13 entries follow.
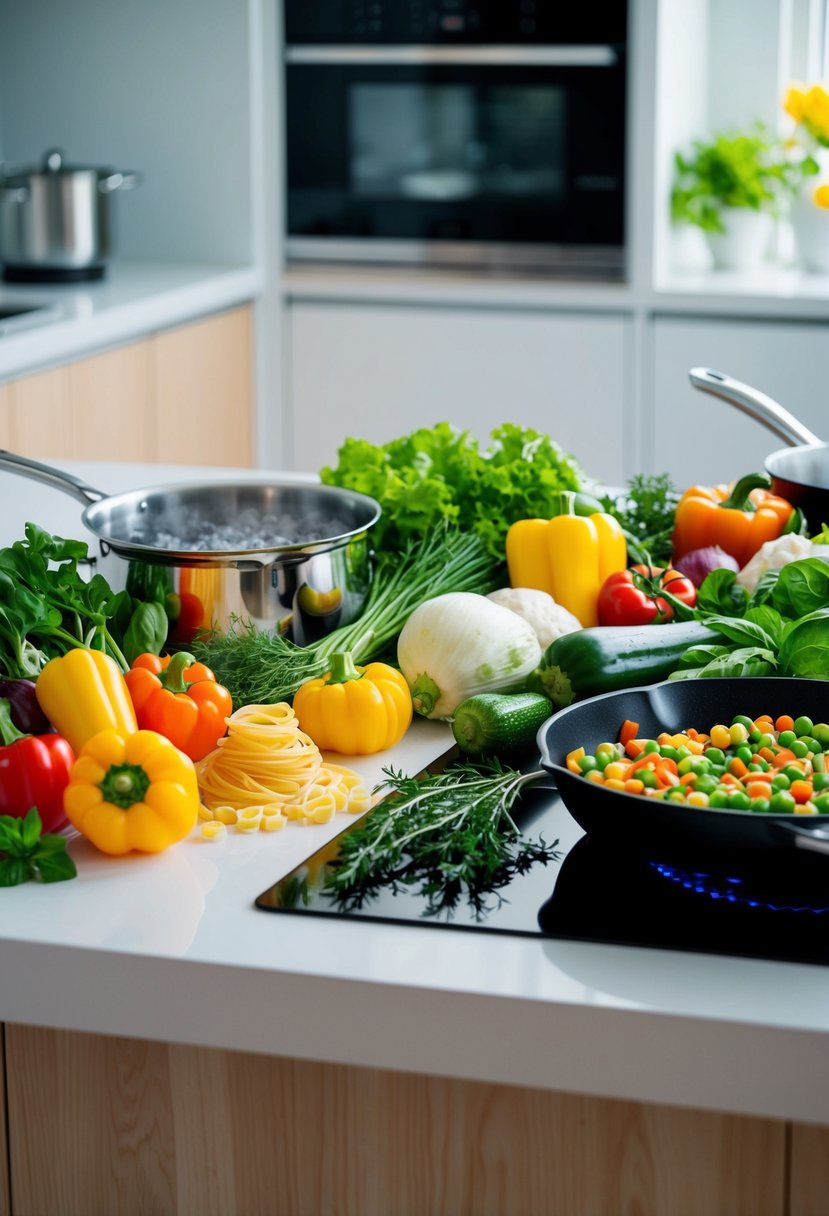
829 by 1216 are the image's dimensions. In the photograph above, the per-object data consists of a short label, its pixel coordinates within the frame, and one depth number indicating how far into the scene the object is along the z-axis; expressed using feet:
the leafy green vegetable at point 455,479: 5.04
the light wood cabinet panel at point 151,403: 9.55
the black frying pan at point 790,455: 4.87
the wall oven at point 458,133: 11.34
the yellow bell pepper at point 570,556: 4.74
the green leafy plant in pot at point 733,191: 11.43
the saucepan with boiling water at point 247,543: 4.16
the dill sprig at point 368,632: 4.12
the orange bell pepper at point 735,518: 5.03
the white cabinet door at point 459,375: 11.41
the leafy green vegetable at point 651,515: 5.32
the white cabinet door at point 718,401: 10.85
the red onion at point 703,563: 4.88
